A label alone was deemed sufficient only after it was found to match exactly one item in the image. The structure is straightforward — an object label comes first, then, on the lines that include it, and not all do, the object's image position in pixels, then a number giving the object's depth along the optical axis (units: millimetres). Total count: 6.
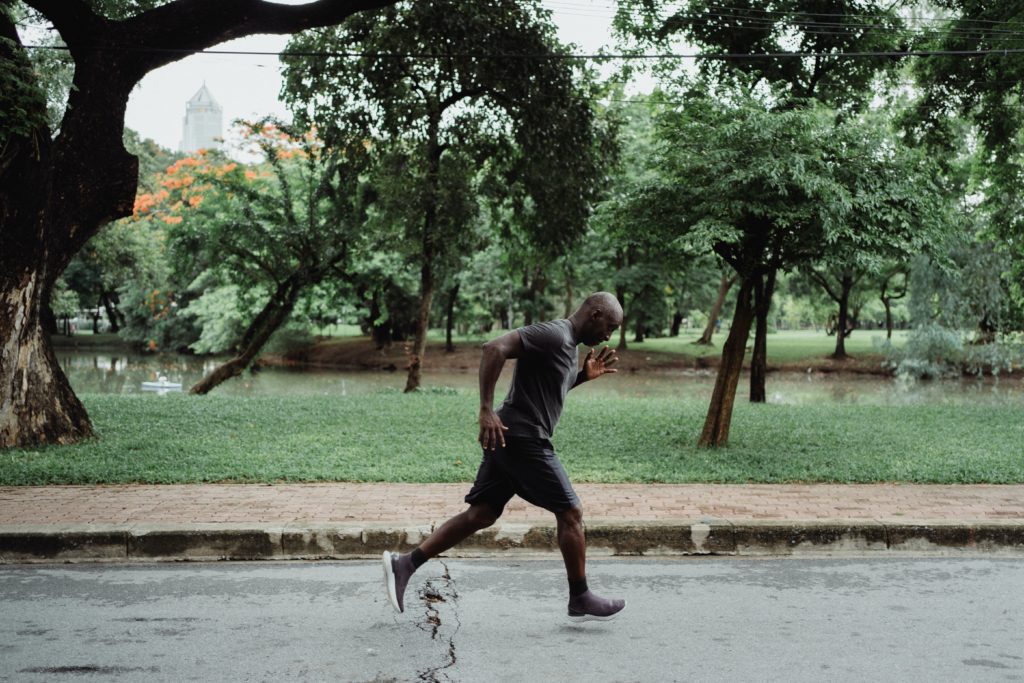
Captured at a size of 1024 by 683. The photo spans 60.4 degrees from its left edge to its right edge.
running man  4680
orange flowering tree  19547
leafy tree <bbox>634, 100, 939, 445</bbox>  9422
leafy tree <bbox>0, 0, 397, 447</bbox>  9844
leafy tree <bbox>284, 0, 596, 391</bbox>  15117
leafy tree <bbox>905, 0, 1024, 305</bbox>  15219
